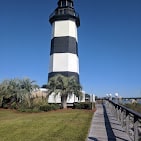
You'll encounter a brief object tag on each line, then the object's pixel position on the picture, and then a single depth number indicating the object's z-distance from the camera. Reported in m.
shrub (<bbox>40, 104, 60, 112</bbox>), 13.65
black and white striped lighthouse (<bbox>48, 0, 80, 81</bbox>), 18.78
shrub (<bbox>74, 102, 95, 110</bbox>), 14.89
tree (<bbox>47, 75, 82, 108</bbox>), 15.63
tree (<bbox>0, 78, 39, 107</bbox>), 14.62
